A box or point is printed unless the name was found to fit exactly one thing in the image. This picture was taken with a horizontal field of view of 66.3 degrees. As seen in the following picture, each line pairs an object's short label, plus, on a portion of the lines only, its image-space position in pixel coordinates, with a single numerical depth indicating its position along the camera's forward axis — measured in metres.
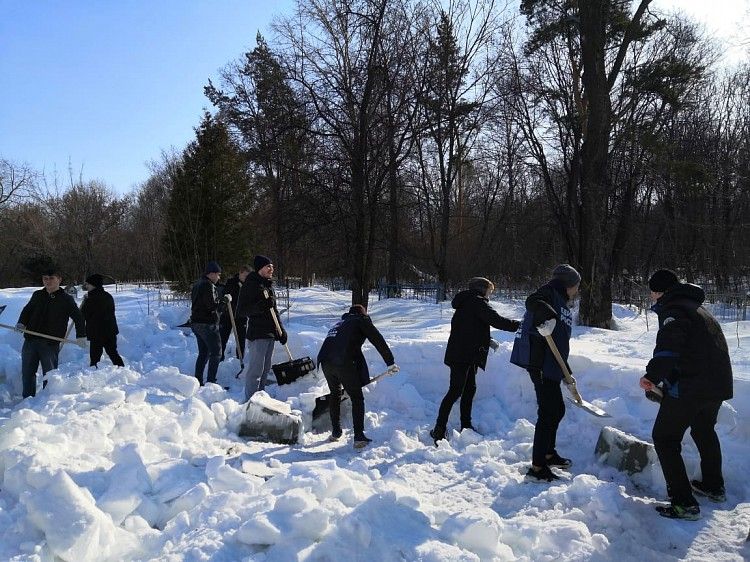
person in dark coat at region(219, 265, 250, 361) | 9.43
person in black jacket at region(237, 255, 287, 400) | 7.14
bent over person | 5.89
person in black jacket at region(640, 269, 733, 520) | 4.10
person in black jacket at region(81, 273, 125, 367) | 8.02
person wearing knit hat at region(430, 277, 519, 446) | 5.98
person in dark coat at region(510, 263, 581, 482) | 4.85
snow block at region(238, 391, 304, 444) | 5.97
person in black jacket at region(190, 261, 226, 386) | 8.08
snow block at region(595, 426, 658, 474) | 4.89
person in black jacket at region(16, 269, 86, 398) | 7.39
